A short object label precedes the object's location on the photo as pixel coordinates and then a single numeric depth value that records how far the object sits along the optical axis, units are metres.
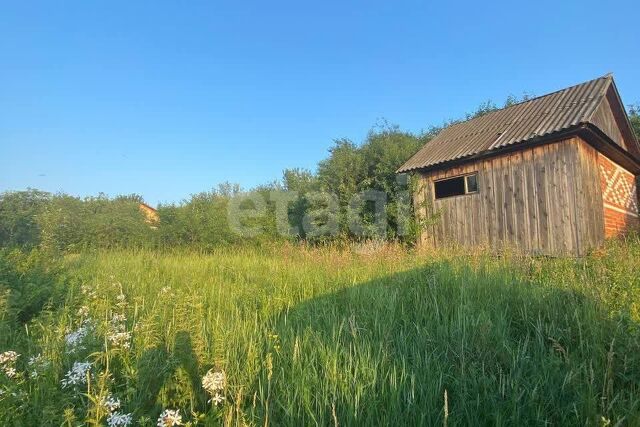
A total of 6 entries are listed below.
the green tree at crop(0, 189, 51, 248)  17.23
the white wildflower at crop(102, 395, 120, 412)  1.60
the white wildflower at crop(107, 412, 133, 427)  1.53
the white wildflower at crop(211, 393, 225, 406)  1.86
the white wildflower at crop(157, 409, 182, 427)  1.56
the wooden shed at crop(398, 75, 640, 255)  9.20
